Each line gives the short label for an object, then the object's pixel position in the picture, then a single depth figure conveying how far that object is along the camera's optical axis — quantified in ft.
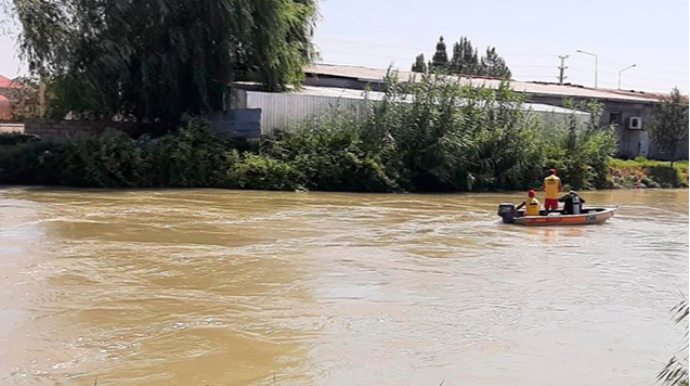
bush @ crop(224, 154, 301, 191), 80.84
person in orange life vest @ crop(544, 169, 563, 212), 59.21
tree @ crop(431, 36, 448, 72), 196.16
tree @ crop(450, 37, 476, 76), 200.03
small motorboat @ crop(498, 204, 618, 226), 58.03
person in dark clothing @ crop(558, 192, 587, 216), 59.77
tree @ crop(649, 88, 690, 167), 111.24
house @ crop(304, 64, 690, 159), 123.13
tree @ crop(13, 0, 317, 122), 82.07
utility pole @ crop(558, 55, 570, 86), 220.43
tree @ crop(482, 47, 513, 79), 189.54
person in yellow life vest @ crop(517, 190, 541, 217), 58.75
